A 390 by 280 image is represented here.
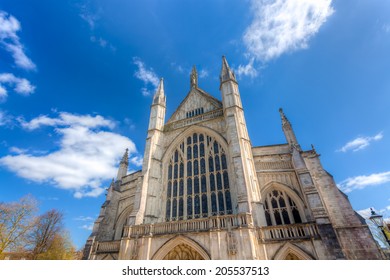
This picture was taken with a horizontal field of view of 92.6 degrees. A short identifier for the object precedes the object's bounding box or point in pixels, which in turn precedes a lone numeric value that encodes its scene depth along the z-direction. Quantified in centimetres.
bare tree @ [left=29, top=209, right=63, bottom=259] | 1871
